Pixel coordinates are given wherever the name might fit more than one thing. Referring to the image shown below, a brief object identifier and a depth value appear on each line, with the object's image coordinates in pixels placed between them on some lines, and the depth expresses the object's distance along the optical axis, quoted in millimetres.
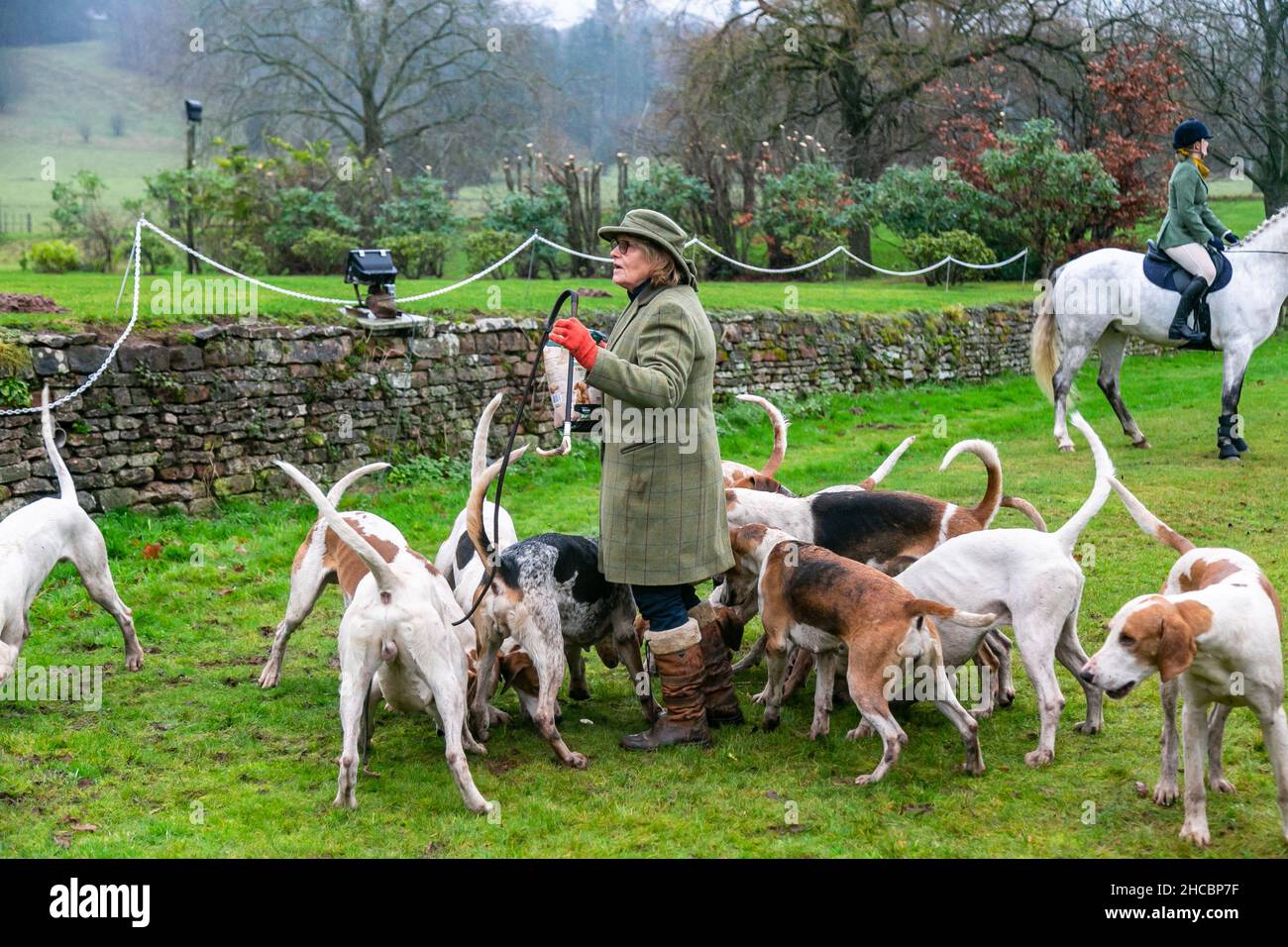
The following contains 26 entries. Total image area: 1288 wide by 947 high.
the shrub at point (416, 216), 18797
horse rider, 10648
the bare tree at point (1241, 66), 24766
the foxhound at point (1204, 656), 3881
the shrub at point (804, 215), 20094
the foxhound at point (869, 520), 5660
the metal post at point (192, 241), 17162
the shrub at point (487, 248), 17500
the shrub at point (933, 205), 21219
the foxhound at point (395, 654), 4422
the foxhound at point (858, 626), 4629
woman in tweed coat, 4672
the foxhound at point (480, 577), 5160
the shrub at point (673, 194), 20094
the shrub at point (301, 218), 17438
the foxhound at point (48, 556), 5254
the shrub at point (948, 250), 20469
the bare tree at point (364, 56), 28422
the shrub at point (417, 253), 17391
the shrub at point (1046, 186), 20453
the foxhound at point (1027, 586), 4875
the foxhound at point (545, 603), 4934
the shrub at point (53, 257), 16016
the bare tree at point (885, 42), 24281
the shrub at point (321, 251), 17078
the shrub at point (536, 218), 18750
